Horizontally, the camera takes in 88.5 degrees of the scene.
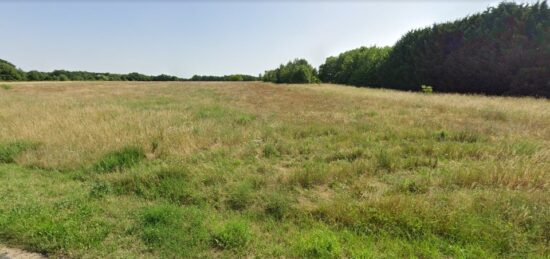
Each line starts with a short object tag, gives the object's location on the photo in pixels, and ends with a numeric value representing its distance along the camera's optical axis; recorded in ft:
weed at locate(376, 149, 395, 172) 18.84
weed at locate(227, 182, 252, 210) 14.78
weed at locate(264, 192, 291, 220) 13.57
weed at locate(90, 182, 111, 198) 15.83
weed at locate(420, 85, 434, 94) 90.12
